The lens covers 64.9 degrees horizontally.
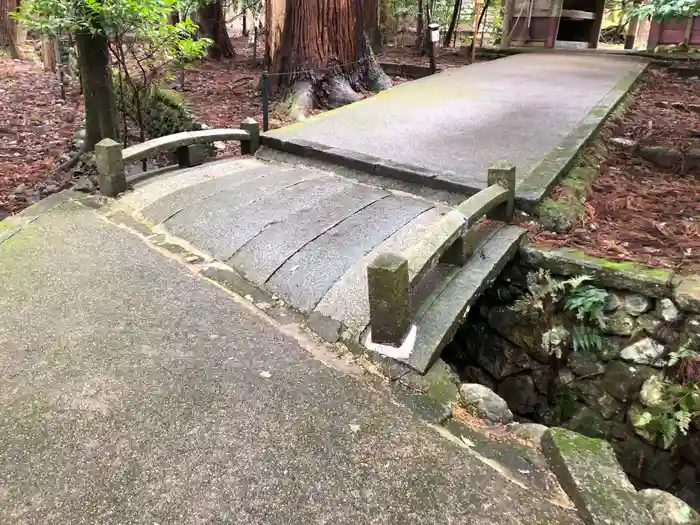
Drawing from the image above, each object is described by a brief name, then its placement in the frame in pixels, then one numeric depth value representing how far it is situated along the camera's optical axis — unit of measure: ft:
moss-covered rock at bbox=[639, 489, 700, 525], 7.38
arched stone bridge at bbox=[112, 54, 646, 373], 11.49
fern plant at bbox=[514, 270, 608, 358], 12.42
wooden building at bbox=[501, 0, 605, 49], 41.32
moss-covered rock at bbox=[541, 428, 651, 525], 7.30
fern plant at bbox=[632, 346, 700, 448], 11.03
